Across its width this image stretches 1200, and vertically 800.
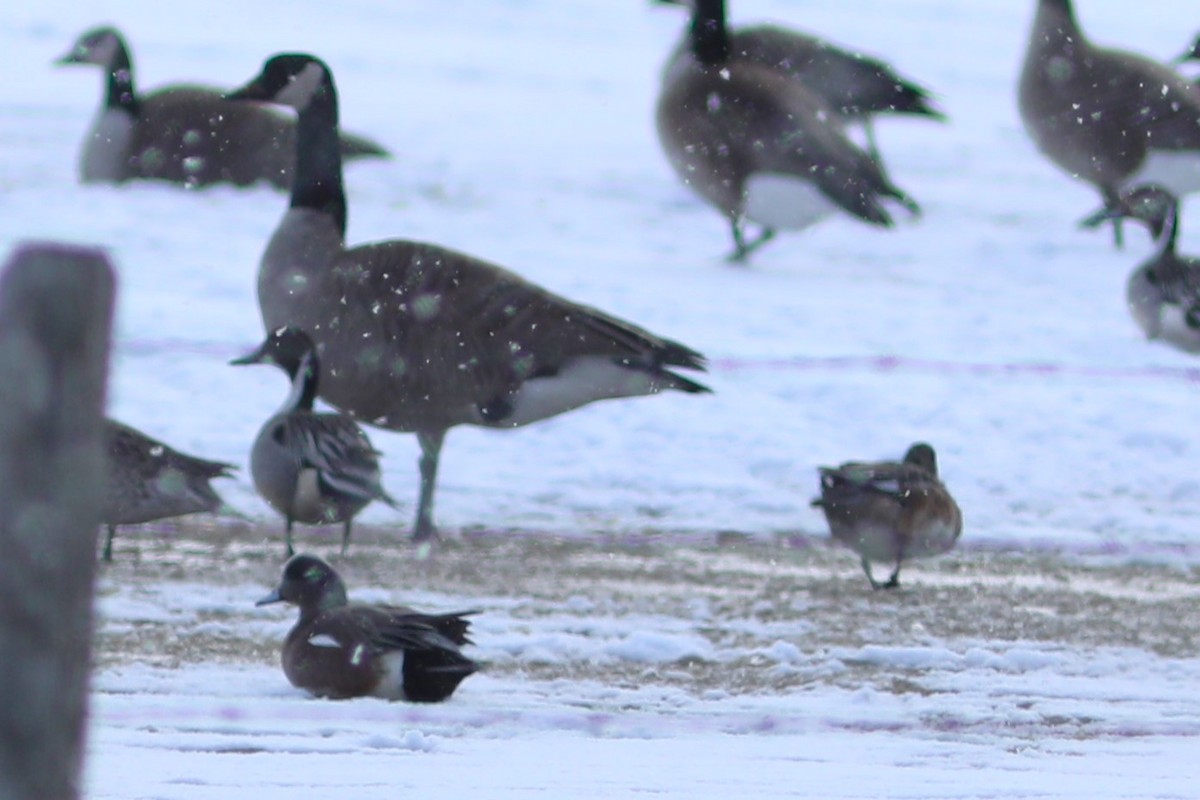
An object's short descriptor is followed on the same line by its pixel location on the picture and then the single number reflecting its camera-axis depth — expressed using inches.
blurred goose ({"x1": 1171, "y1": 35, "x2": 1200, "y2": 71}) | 1422.2
